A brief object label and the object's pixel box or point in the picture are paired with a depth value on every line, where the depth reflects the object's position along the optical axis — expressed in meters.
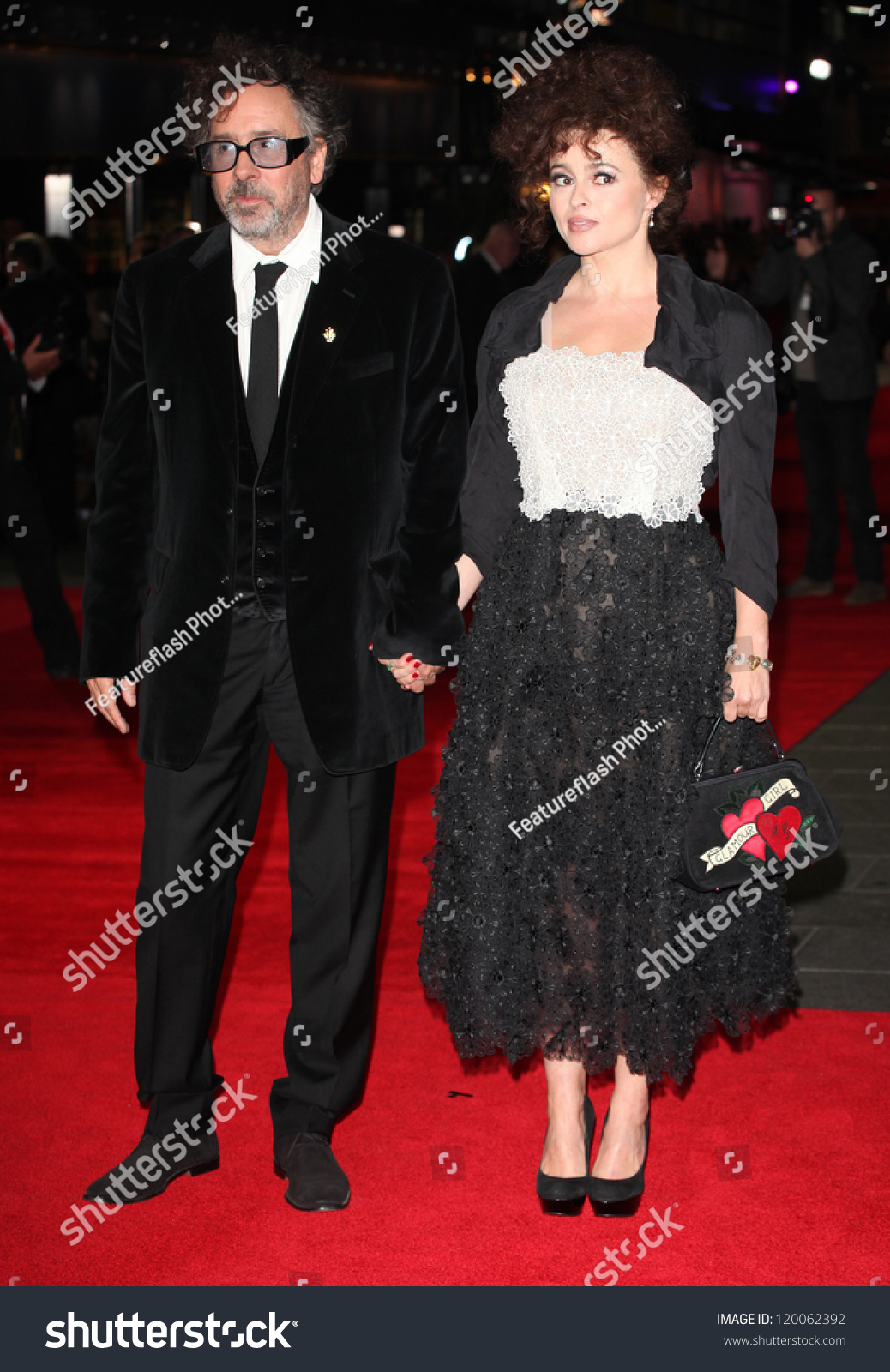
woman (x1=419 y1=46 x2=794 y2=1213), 2.69
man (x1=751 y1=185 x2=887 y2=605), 8.41
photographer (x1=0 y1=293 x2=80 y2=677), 6.95
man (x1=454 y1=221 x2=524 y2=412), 8.48
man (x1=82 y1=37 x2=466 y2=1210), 2.73
